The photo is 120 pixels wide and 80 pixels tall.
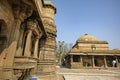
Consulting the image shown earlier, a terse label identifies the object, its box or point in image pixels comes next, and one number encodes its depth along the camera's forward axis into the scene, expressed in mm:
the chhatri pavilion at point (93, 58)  15067
